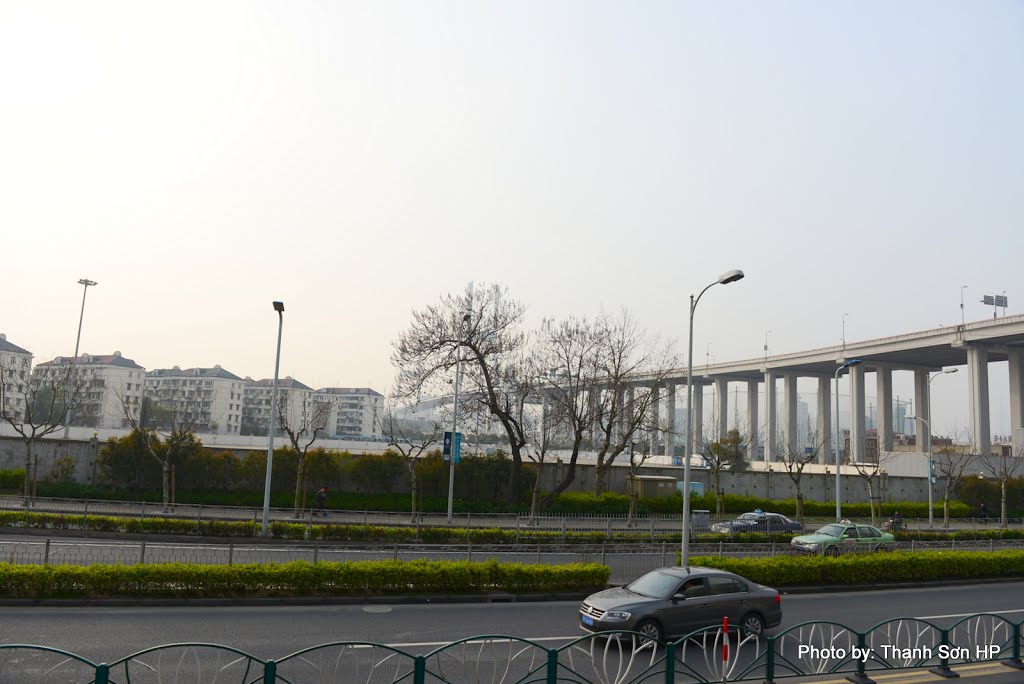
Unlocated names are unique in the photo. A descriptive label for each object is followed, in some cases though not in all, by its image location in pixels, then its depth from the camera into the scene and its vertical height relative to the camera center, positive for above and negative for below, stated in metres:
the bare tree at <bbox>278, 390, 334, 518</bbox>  35.56 +0.80
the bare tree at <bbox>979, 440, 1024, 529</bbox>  53.48 +0.61
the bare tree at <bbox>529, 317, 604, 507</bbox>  40.81 +4.31
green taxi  27.73 -2.86
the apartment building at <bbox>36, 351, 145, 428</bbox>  90.33 +9.11
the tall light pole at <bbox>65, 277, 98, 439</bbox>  64.88 +13.26
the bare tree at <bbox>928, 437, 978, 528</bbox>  49.34 +0.39
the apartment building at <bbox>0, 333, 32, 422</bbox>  45.64 +5.04
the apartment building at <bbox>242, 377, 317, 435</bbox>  130.88 +7.02
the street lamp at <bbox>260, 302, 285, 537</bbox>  28.19 +0.56
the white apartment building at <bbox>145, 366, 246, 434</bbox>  132.14 +9.31
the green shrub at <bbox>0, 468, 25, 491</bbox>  37.19 -2.26
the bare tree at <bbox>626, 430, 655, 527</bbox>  35.92 -0.97
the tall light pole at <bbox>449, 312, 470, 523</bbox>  35.44 +3.76
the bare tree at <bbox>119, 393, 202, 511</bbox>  36.50 -0.19
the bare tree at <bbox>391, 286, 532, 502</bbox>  38.56 +4.70
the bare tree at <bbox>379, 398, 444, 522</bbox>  37.28 +0.32
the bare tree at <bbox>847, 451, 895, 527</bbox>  45.79 -1.77
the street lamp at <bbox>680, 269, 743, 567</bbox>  19.66 +1.47
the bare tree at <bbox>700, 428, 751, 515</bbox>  44.03 +0.21
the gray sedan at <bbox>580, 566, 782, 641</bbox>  13.05 -2.61
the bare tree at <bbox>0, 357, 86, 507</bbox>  34.41 +2.19
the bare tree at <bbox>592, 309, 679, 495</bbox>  39.81 +3.22
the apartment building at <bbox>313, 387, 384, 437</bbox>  154.75 +7.26
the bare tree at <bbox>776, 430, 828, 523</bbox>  42.12 -0.51
